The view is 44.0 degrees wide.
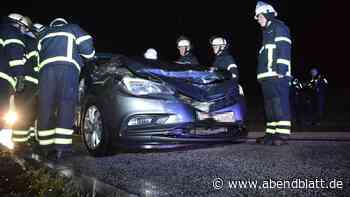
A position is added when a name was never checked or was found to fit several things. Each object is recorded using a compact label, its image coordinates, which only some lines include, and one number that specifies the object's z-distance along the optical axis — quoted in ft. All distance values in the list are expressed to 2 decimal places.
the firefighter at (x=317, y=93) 40.50
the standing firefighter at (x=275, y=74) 20.26
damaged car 16.52
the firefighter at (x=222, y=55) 24.80
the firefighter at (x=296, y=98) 42.56
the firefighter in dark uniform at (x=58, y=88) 18.83
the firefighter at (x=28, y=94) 22.33
